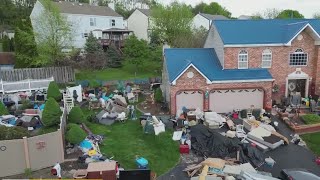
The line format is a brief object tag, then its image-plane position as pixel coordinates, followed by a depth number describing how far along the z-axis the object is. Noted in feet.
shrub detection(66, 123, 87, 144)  60.86
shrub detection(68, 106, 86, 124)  74.95
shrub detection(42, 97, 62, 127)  72.13
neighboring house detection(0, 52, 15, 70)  147.02
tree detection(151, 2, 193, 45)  181.16
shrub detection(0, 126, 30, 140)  55.98
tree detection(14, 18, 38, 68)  132.36
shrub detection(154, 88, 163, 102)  100.94
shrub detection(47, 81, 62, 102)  95.61
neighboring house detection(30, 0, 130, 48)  180.45
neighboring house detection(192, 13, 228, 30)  217.05
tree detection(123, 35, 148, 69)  158.81
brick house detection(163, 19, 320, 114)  88.48
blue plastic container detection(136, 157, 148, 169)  56.34
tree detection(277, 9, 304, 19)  263.16
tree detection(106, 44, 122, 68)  171.42
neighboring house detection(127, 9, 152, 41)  213.05
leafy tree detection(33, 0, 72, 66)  128.16
